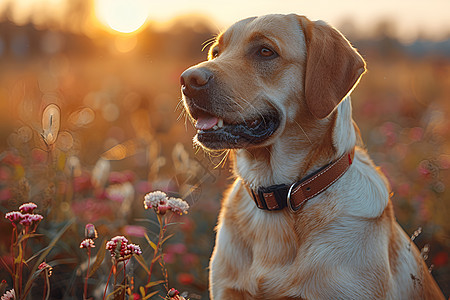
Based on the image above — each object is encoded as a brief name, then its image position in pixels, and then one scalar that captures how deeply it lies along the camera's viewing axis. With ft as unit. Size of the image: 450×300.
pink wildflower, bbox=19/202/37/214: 3.28
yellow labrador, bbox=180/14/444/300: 3.42
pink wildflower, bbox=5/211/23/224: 3.25
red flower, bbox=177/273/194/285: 4.13
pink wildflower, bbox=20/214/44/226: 3.22
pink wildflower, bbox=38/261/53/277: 3.19
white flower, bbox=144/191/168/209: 3.35
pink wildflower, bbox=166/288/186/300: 3.15
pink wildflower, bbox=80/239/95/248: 3.21
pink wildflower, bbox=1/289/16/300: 3.20
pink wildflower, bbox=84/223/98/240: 3.25
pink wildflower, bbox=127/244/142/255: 3.21
